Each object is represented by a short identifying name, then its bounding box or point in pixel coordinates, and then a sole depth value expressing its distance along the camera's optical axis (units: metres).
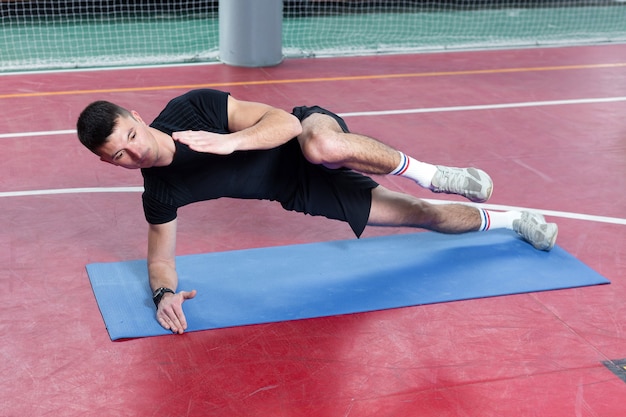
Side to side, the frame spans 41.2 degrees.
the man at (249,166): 3.77
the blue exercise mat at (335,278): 4.23
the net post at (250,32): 9.12
